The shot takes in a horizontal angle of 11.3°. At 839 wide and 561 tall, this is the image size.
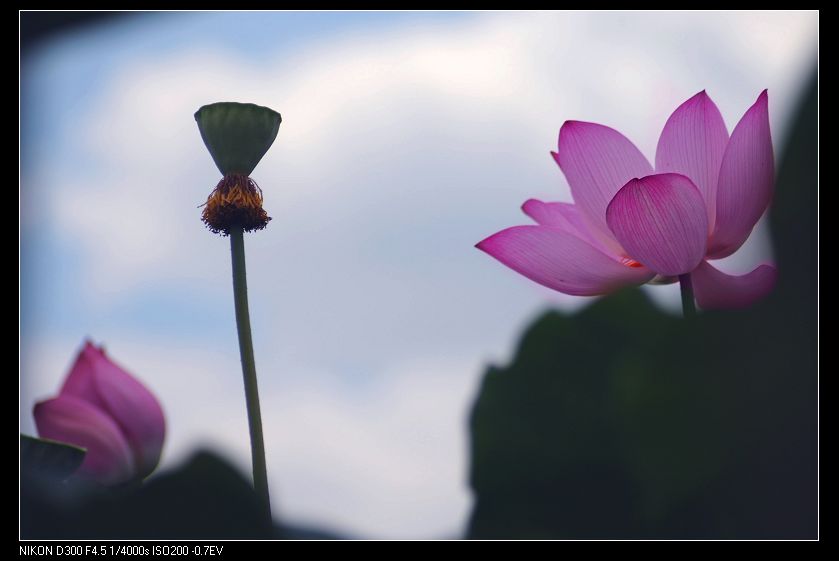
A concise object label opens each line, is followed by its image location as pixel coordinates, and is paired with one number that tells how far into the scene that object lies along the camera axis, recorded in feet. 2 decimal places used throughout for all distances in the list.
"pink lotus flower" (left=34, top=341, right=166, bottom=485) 9.38
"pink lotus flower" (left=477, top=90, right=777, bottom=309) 9.39
